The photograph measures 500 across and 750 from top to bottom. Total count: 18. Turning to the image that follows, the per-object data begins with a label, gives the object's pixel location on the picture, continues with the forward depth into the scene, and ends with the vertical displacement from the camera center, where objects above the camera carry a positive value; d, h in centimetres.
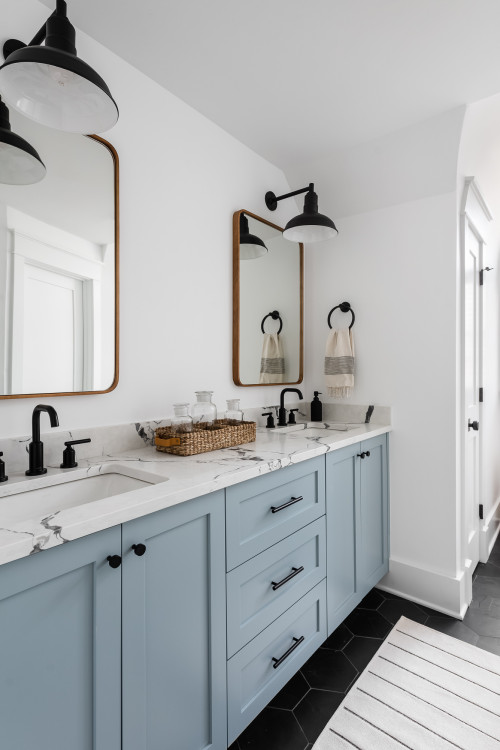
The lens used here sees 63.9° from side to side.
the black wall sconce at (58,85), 92 +72
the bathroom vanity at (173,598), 78 -57
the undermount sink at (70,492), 109 -35
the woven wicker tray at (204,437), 147 -24
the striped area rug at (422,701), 134 -122
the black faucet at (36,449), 117 -22
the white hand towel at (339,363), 235 +7
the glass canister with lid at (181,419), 160 -18
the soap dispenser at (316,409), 249 -21
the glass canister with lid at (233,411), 184 -17
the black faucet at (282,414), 222 -22
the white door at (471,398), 216 -13
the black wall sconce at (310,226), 187 +72
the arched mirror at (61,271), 122 +34
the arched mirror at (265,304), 208 +41
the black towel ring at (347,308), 241 +41
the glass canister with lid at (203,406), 170 -13
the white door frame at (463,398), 208 -12
